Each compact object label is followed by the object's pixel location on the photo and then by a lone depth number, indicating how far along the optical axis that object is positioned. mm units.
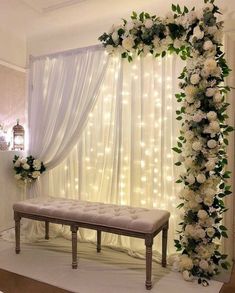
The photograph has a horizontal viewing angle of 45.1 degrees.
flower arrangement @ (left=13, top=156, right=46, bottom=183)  3568
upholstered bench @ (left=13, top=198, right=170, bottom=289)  2346
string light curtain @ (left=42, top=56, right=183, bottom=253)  2949
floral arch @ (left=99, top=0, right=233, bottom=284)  2369
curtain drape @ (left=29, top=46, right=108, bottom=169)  3312
